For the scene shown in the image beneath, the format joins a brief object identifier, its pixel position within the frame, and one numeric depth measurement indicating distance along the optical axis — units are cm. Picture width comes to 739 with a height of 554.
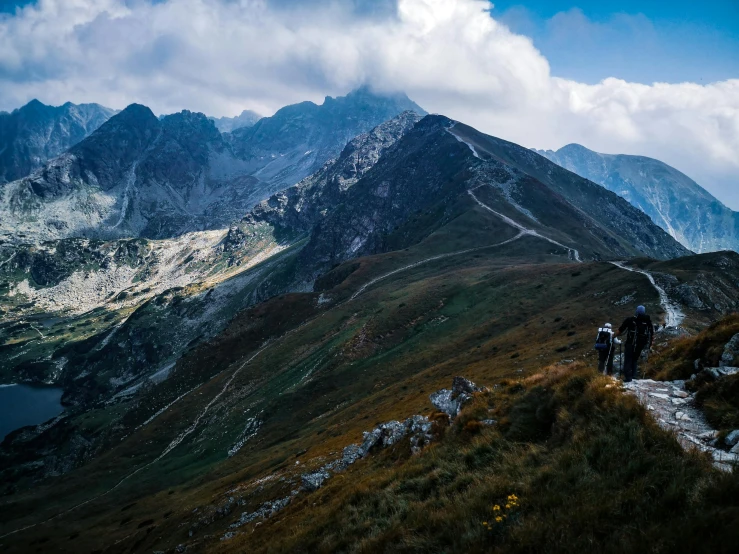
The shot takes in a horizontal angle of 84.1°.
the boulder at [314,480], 3073
